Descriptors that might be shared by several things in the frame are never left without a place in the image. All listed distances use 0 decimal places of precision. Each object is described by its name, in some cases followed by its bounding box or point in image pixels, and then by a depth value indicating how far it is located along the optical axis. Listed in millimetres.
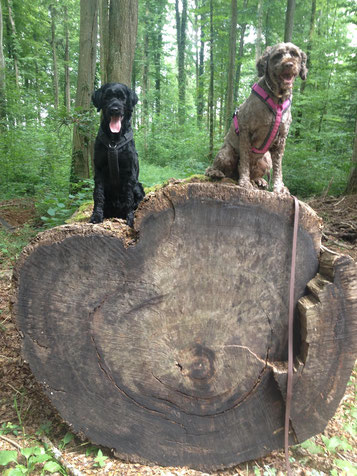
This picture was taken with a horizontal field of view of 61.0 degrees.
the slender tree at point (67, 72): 19830
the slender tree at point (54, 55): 18505
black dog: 2430
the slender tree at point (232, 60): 9789
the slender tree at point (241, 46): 15580
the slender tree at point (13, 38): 15833
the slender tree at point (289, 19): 7691
